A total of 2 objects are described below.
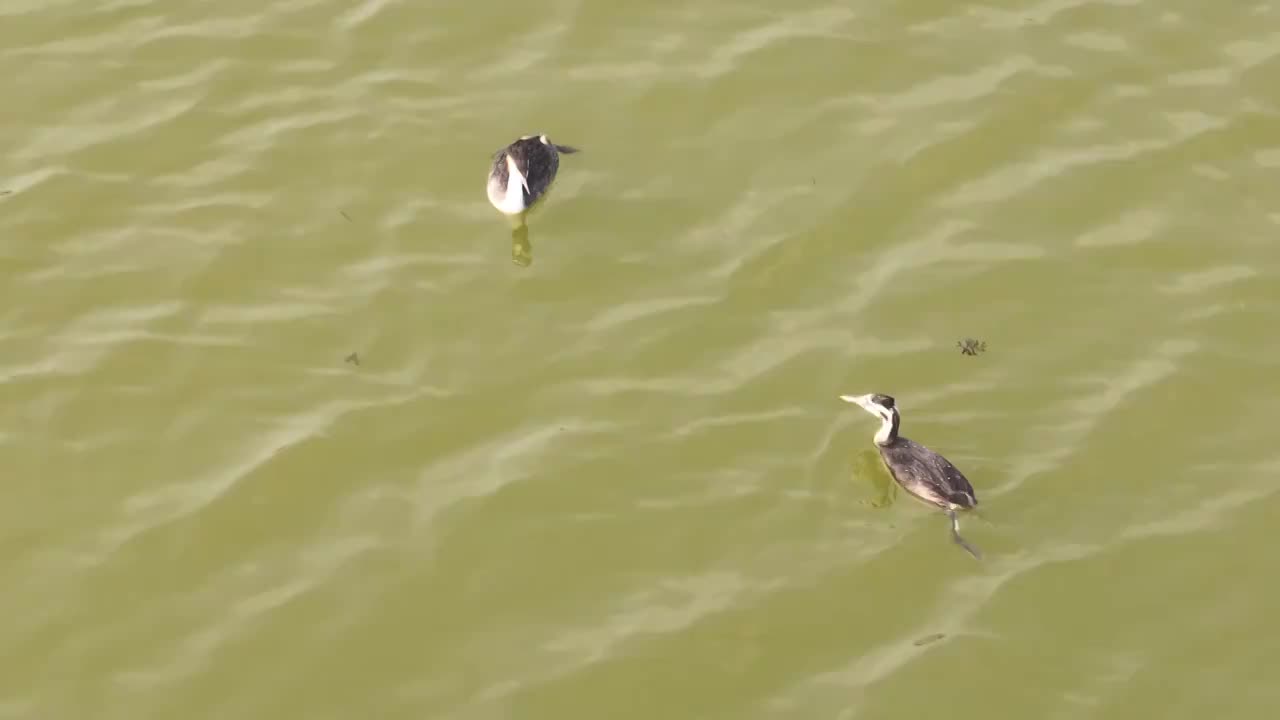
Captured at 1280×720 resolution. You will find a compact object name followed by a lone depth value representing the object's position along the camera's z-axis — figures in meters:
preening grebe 12.73
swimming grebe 10.33
